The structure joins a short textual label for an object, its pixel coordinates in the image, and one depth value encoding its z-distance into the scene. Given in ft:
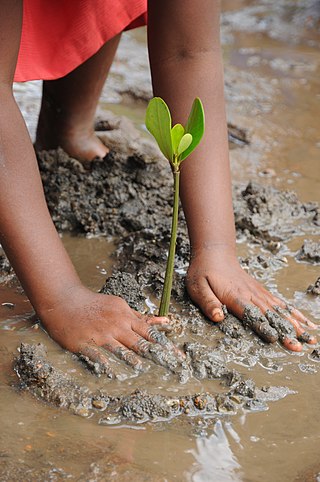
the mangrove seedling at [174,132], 5.64
